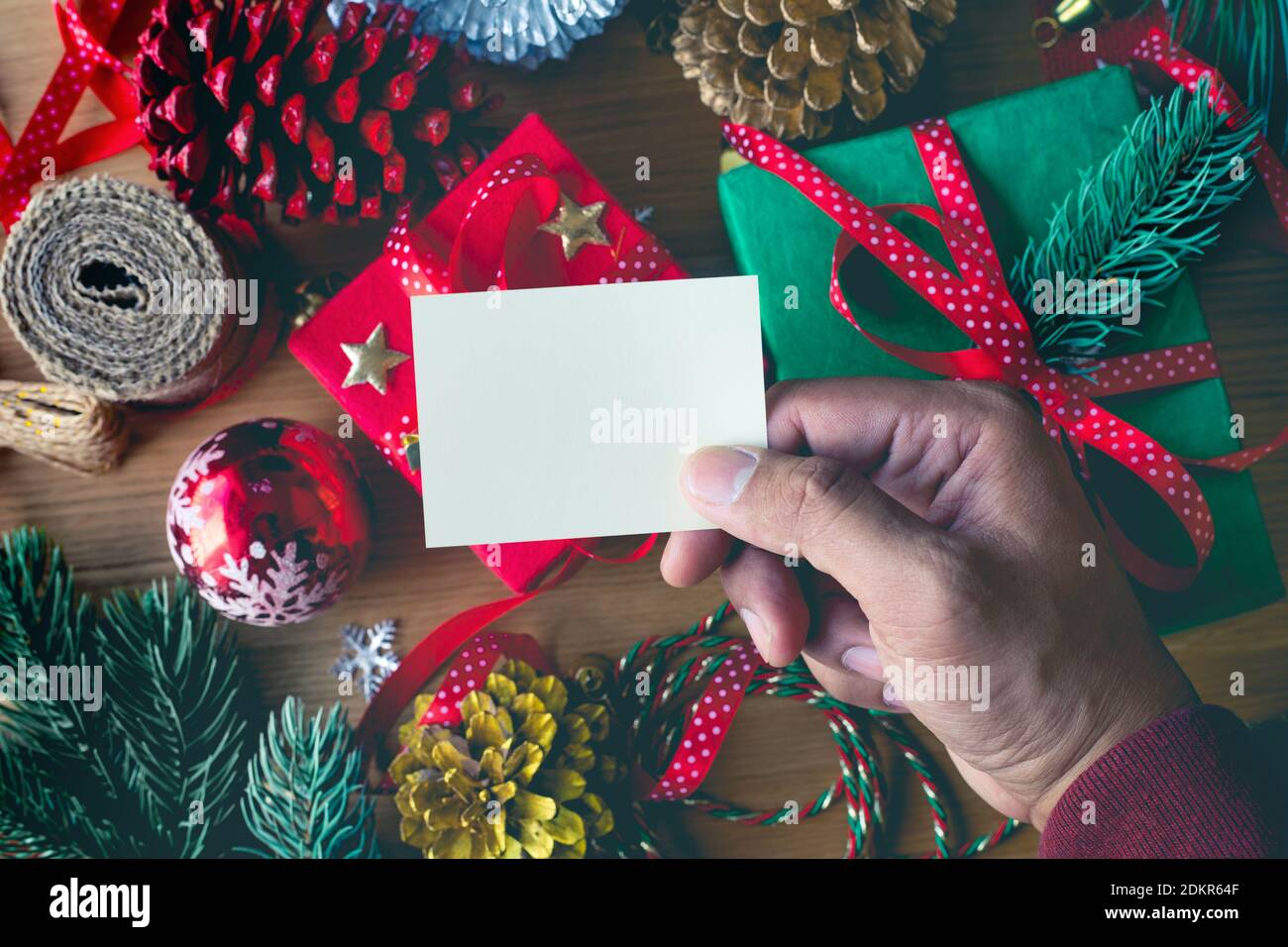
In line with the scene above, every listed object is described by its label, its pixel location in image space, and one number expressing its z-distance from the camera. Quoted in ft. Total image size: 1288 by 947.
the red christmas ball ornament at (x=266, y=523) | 1.84
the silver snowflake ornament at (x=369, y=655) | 2.19
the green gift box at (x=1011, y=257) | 2.10
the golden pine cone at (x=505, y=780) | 1.97
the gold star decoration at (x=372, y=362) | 2.00
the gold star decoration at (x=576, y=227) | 1.99
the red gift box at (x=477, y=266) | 1.98
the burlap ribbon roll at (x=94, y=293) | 1.84
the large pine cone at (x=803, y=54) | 2.00
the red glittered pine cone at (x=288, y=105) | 1.87
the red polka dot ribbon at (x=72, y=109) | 2.10
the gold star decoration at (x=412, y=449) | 1.98
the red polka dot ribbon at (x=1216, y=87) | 2.03
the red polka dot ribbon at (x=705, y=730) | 2.13
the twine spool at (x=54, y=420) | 2.02
